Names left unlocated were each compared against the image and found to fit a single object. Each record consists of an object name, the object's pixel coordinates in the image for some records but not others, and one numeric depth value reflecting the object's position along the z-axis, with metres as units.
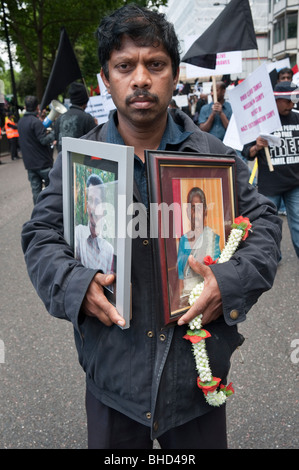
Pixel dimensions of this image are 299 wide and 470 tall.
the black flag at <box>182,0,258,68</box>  4.07
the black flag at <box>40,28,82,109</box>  4.59
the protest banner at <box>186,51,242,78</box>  5.70
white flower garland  1.36
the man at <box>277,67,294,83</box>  7.02
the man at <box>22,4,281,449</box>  1.34
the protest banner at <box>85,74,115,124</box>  6.68
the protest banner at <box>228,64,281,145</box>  3.81
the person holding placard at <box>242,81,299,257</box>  4.57
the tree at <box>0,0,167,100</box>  22.05
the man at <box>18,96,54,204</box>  7.50
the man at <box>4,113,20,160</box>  16.31
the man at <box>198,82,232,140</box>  6.64
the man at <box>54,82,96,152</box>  6.00
